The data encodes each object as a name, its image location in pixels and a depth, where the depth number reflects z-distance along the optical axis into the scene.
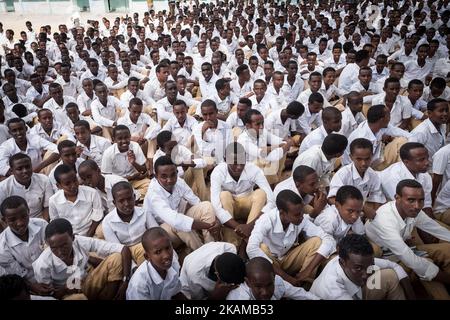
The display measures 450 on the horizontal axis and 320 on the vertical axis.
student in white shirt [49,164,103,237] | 3.30
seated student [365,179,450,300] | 2.68
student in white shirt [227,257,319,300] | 2.22
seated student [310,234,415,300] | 2.38
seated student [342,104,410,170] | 4.18
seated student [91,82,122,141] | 5.64
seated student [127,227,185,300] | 2.47
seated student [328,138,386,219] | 3.38
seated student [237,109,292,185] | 4.40
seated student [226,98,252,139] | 5.17
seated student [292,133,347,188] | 3.74
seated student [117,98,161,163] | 5.06
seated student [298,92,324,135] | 5.05
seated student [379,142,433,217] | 3.26
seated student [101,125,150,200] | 4.20
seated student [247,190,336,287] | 2.86
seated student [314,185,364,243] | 2.88
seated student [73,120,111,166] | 4.47
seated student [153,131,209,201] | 4.28
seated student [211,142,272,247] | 3.48
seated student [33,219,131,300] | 2.60
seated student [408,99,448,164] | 4.06
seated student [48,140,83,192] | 3.89
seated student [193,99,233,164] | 4.72
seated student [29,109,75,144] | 4.88
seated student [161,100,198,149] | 4.96
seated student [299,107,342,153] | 4.17
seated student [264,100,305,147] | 5.03
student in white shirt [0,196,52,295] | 2.78
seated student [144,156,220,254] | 3.23
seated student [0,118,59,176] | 4.30
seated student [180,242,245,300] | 2.38
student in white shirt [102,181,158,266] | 3.03
